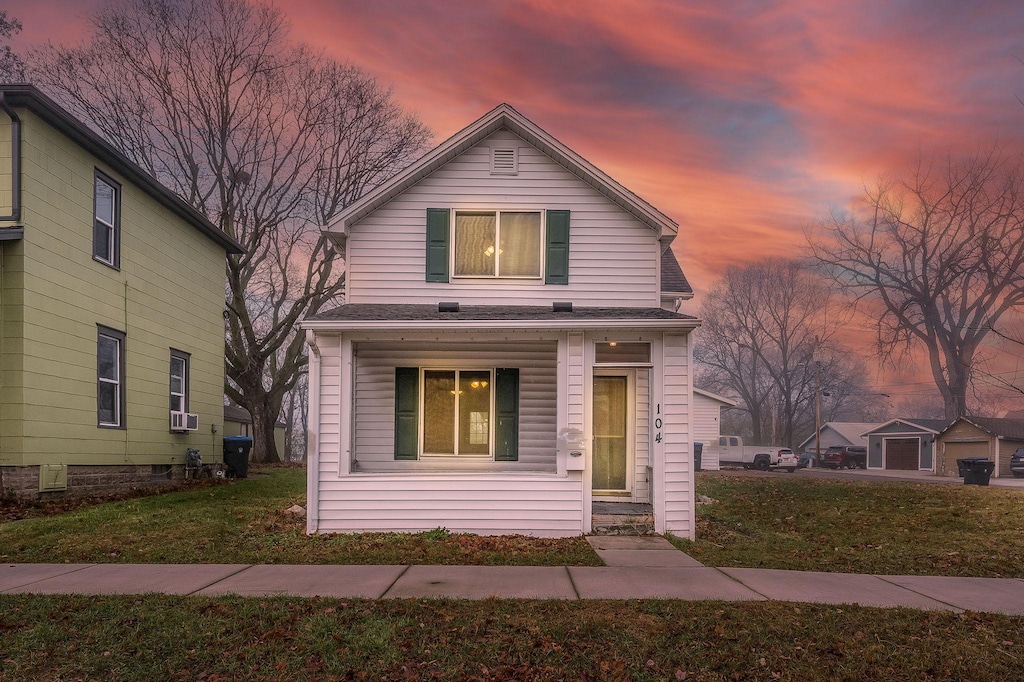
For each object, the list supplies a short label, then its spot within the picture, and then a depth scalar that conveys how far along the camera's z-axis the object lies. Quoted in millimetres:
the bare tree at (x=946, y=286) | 43031
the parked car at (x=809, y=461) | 49784
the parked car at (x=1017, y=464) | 35312
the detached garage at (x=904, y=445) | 49656
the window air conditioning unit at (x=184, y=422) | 17234
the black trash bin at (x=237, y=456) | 19656
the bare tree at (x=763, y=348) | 57344
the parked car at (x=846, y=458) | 51000
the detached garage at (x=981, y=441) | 39219
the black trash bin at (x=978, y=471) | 24016
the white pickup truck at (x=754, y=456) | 40803
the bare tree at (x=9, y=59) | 21812
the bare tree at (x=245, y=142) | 24688
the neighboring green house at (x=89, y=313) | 12000
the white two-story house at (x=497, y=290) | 12594
